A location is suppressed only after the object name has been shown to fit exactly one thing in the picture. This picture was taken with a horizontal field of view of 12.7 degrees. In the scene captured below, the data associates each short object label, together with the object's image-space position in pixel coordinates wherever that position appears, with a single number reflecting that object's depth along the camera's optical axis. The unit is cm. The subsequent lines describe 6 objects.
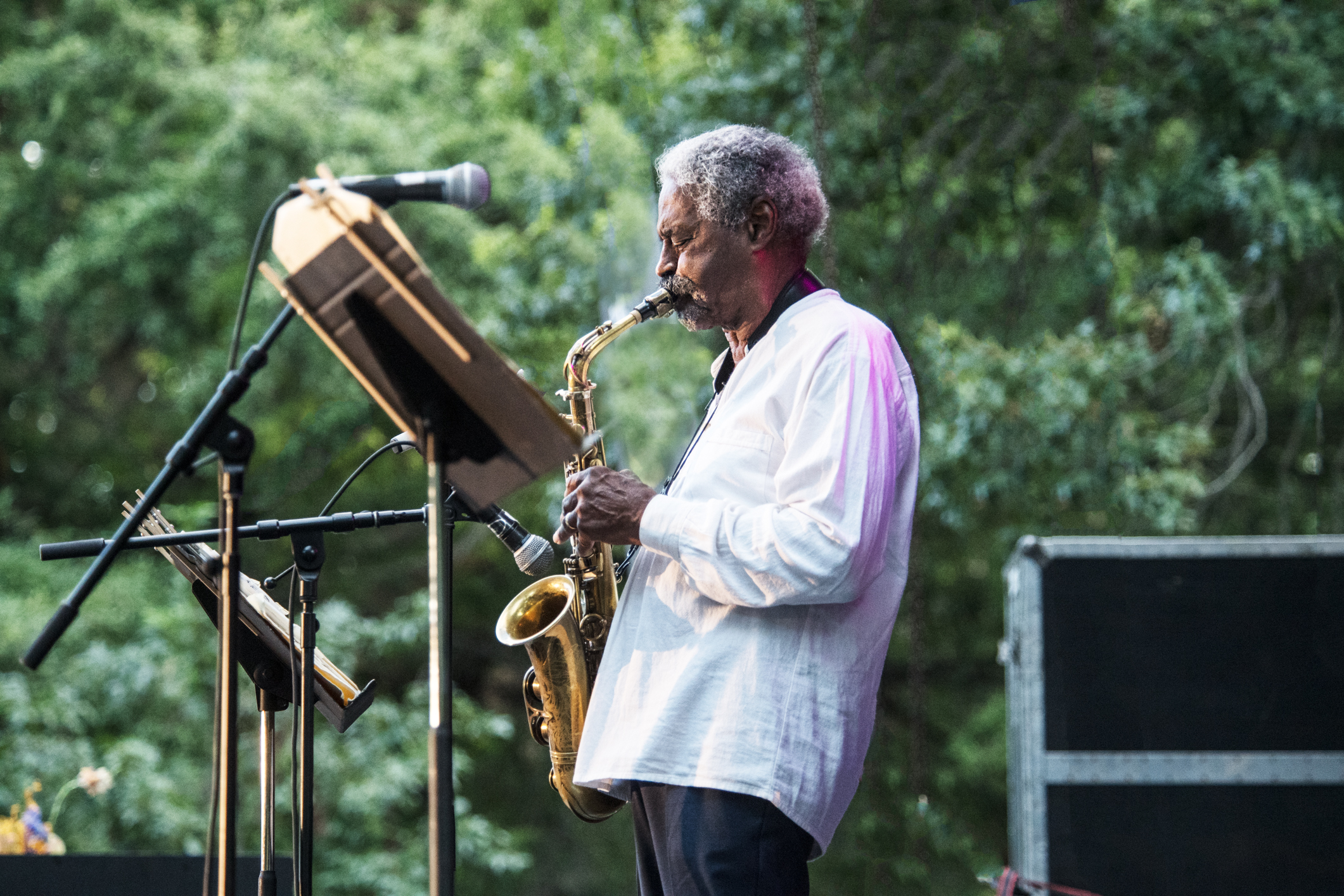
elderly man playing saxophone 743
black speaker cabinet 853
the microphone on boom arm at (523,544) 773
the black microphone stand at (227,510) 727
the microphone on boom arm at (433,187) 726
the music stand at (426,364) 717
